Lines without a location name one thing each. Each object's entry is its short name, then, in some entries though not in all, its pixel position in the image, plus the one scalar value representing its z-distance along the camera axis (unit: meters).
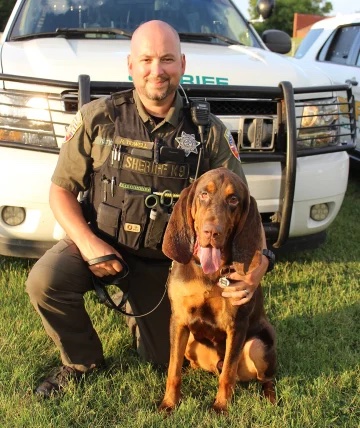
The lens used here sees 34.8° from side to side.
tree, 42.74
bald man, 2.92
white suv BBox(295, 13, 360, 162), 6.95
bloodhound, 2.45
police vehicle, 3.46
